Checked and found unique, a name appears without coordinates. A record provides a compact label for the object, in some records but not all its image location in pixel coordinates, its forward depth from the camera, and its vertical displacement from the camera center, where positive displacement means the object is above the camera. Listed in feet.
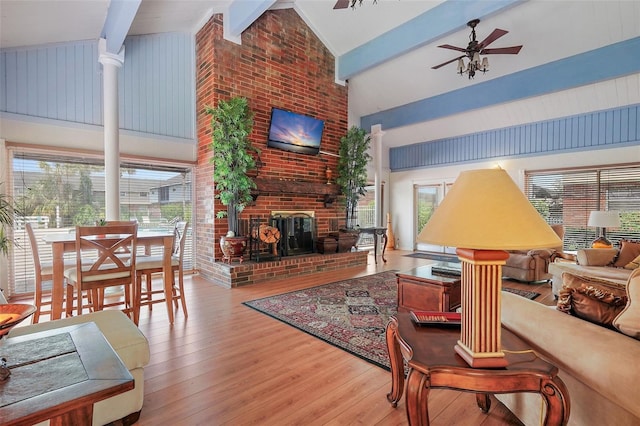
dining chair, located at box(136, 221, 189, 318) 9.45 -1.89
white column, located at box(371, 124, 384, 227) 25.45 +3.24
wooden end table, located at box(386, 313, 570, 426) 3.57 -1.99
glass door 26.53 +0.69
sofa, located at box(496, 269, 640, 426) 3.65 -1.97
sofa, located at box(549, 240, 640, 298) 11.85 -2.17
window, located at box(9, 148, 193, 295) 12.18 +0.60
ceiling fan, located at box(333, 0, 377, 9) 11.54 +7.74
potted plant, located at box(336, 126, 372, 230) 19.60 +2.96
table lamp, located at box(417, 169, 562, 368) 3.52 -0.33
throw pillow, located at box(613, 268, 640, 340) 3.99 -1.37
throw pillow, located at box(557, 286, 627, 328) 4.47 -1.44
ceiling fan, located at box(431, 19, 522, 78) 13.10 +6.87
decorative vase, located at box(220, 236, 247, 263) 14.39 -1.75
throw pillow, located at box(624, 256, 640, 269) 11.30 -2.04
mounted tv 16.94 +4.39
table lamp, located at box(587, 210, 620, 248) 14.43 -0.58
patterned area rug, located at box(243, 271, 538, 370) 8.20 -3.48
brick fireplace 15.37 +5.84
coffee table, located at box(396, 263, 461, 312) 9.30 -2.58
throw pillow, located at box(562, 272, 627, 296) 4.70 -1.20
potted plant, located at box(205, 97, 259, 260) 14.30 +2.37
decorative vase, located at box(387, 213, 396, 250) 28.48 -2.83
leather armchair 15.06 -2.71
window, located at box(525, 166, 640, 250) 18.12 +0.72
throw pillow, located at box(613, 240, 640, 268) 12.14 -1.73
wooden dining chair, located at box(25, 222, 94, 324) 8.26 -1.70
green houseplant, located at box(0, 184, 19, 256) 10.16 -0.34
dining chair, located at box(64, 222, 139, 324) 7.84 -1.59
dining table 7.88 -1.40
